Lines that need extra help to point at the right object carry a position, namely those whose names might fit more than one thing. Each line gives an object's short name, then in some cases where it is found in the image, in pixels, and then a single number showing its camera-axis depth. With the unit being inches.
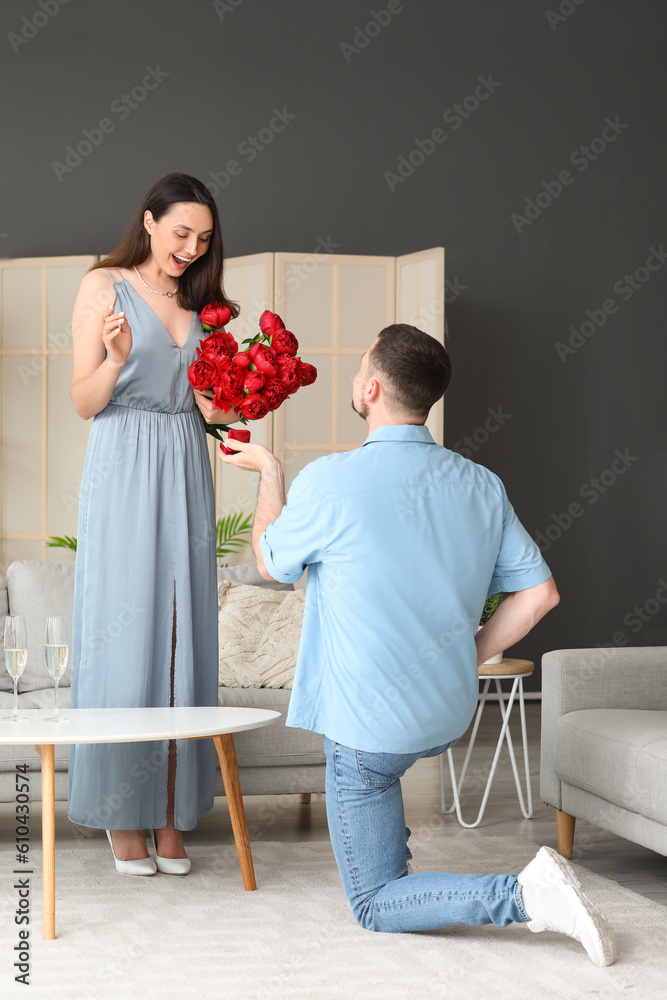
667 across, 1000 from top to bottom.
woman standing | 108.6
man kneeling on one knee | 85.2
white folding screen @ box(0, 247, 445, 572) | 217.5
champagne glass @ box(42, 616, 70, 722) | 95.5
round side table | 136.9
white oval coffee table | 88.9
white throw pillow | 138.5
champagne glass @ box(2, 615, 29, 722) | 95.3
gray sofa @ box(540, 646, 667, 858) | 107.7
